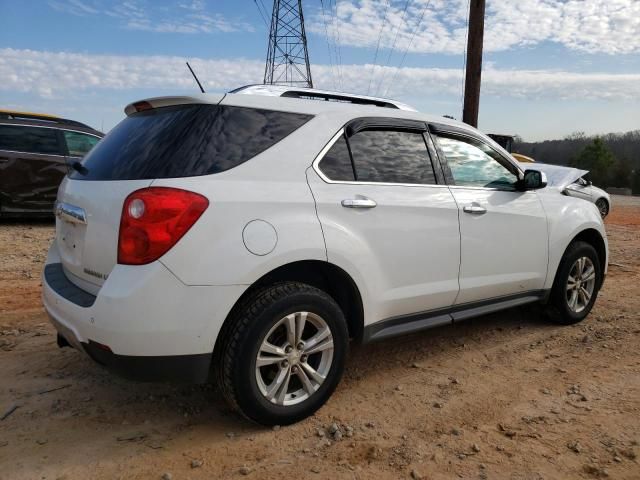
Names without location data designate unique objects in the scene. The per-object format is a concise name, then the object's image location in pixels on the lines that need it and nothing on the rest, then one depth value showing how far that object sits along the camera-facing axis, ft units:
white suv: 7.91
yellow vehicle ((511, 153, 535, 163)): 53.32
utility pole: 32.50
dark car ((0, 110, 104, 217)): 27.48
